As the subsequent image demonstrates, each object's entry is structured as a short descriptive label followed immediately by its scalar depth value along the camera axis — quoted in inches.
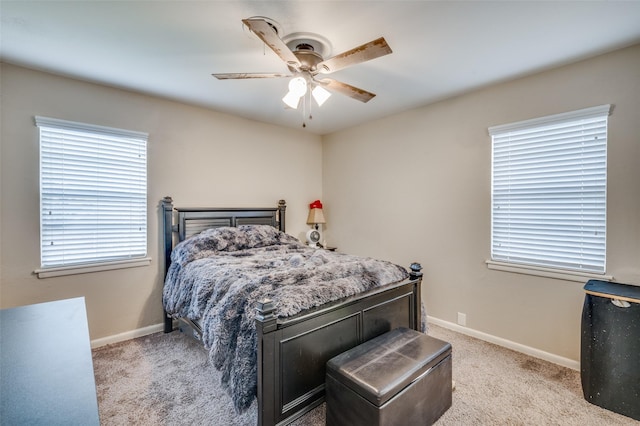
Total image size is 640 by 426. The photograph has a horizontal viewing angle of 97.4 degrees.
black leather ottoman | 57.6
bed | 61.1
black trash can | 72.7
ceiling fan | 64.1
